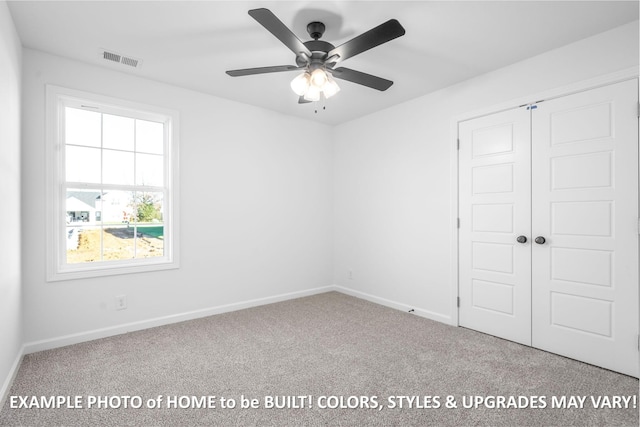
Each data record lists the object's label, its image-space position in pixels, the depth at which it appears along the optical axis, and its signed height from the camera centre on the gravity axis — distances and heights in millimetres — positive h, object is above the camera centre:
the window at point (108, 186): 2924 +250
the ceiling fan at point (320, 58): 1930 +1050
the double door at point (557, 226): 2422 -118
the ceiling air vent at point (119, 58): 2809 +1358
